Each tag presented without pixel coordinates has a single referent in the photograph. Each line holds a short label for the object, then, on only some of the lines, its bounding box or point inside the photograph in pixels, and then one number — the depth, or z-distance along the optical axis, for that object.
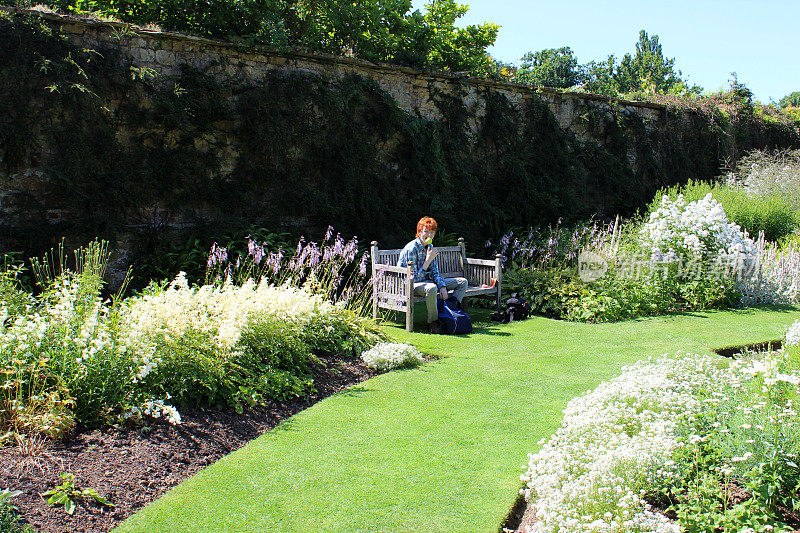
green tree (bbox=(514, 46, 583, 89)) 51.84
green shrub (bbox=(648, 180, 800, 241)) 10.08
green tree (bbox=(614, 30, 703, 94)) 54.57
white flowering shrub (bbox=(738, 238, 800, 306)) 8.28
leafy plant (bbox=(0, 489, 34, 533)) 2.35
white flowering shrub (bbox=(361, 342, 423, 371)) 5.11
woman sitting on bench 6.56
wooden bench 6.57
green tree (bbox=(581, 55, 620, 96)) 54.47
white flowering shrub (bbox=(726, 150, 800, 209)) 11.69
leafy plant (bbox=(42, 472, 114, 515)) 2.62
